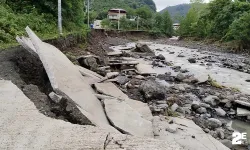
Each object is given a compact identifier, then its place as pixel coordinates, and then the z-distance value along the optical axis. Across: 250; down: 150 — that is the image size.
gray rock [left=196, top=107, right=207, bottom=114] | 4.70
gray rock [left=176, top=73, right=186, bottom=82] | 7.31
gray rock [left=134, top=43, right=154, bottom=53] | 14.09
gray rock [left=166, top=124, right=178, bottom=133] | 3.24
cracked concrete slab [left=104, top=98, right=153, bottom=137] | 2.64
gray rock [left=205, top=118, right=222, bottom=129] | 4.07
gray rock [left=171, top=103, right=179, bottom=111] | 4.52
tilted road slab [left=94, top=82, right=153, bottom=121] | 3.62
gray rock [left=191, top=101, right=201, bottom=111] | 4.82
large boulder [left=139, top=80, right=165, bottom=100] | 4.90
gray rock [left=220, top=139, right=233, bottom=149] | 3.34
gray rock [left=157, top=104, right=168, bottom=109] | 4.33
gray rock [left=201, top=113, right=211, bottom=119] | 4.46
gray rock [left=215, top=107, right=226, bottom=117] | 4.76
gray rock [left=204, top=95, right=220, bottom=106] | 5.30
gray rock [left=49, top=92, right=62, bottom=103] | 2.60
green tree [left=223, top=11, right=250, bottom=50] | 16.01
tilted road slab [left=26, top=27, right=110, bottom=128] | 2.80
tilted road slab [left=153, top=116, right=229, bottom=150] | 2.99
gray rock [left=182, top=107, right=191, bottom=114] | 4.56
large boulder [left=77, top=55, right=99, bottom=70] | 6.08
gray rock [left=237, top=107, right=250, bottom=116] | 4.65
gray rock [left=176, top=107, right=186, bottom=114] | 4.48
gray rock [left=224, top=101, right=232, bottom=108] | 5.14
